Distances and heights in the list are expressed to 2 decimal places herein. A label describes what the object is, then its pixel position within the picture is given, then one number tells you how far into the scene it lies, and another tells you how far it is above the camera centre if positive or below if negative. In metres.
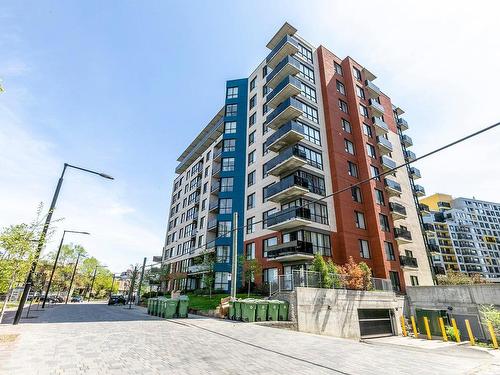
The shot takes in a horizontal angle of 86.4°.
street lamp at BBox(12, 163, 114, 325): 11.67 +2.12
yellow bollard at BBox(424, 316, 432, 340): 20.18 -2.11
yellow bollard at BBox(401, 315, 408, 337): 22.99 -2.31
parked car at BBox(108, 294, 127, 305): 41.99 -0.97
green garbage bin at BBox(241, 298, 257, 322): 17.17 -0.86
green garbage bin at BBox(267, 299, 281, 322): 17.58 -0.84
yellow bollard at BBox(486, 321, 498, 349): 14.95 -2.13
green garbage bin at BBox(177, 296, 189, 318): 20.66 -1.03
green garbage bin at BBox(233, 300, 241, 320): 18.14 -0.90
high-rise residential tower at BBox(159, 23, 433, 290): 28.08 +14.36
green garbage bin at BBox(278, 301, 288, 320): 17.81 -0.90
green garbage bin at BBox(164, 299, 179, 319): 20.25 -0.96
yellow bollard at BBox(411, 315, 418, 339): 21.52 -2.40
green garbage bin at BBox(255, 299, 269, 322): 17.33 -0.84
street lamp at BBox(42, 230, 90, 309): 24.59 +5.31
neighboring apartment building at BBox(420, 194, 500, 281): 87.94 +21.78
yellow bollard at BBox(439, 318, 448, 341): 19.23 -2.11
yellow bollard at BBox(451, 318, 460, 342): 18.34 -2.19
